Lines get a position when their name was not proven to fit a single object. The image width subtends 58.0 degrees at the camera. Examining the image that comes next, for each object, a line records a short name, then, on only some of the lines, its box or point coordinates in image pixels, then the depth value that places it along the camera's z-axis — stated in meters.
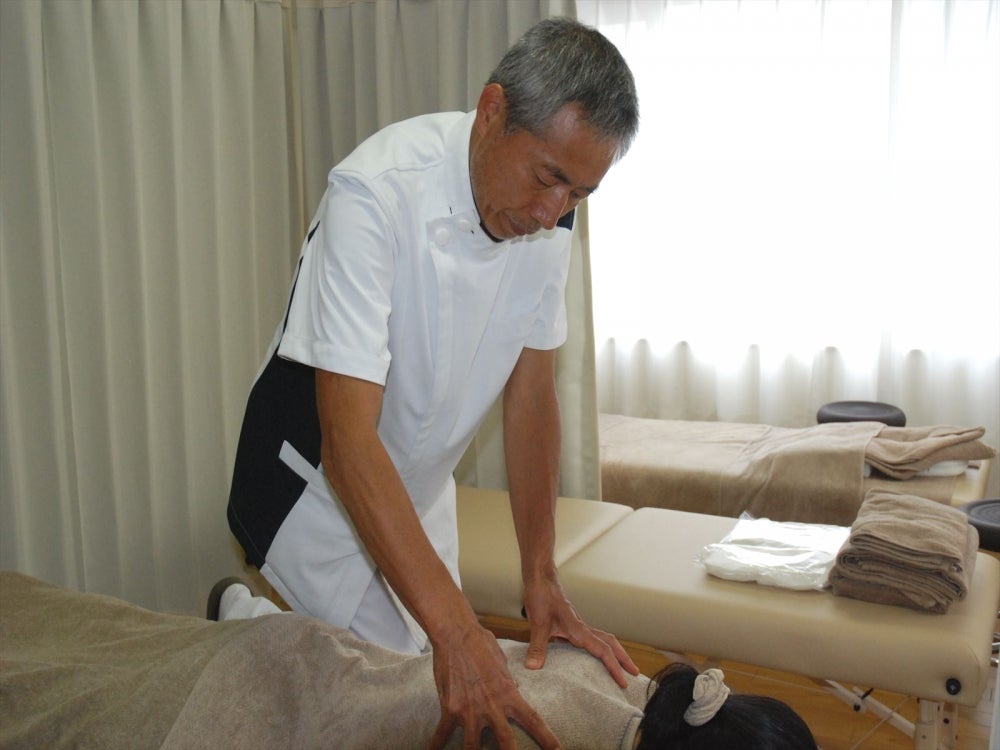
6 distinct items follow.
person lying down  1.09
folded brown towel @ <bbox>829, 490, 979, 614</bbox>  1.85
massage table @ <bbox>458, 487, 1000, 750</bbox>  1.73
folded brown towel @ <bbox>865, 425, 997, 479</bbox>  2.95
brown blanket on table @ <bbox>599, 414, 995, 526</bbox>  2.95
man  1.06
